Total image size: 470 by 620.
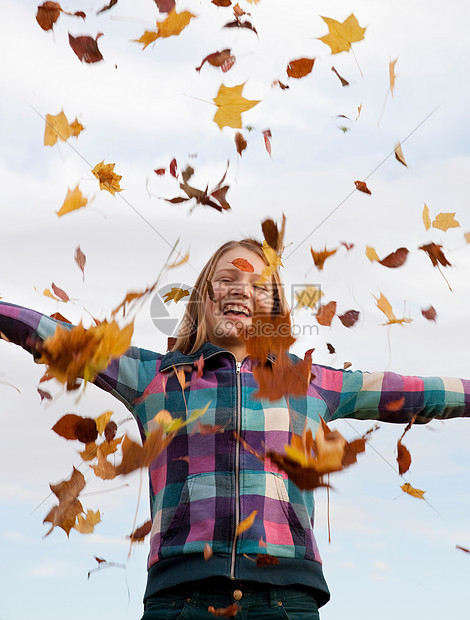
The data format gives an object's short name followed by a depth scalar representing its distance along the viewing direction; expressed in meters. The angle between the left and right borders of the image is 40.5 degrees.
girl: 1.88
